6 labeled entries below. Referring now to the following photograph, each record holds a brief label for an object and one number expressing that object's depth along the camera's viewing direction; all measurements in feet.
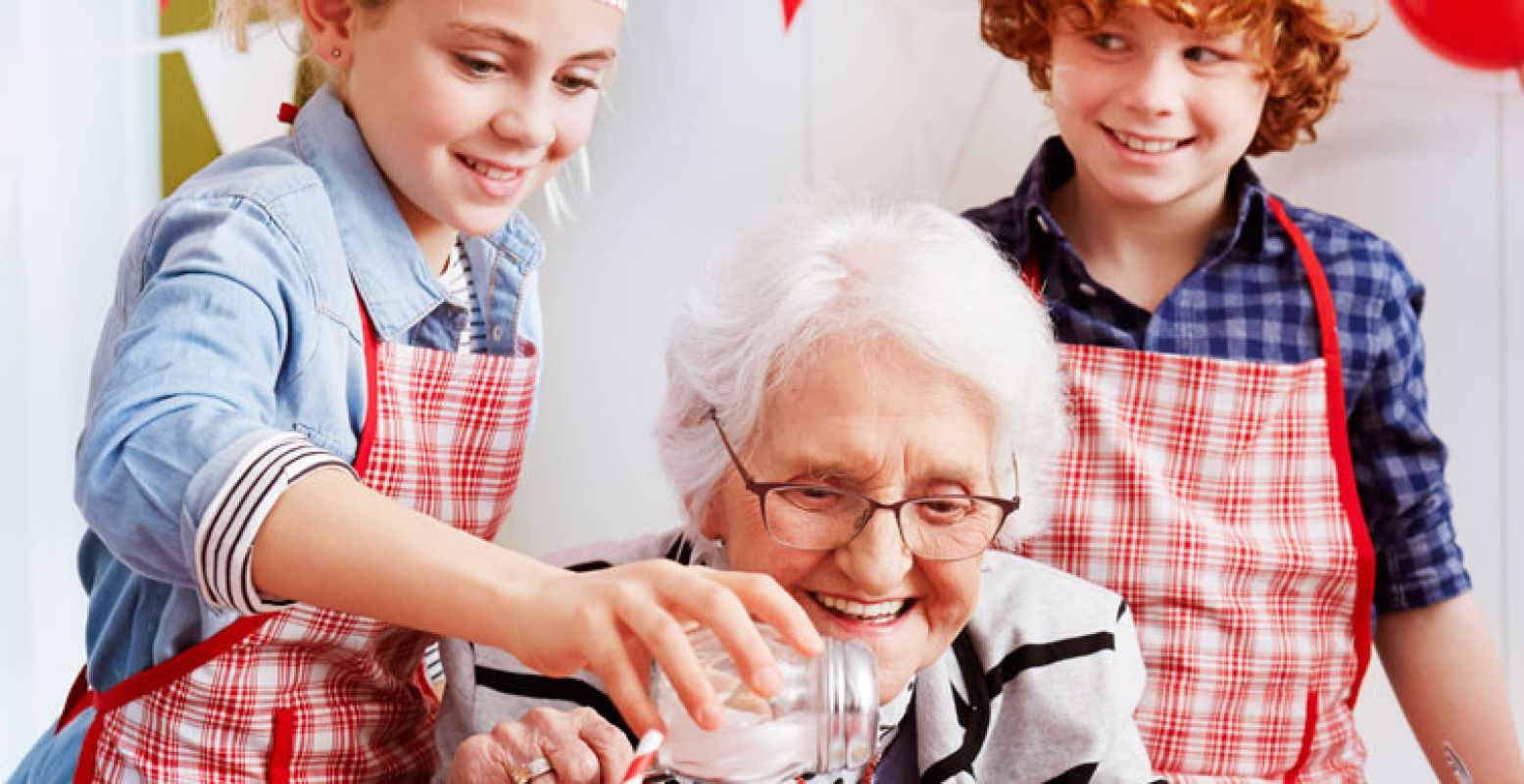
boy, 5.82
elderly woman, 4.49
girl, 3.63
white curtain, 6.68
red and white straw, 2.94
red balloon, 6.43
